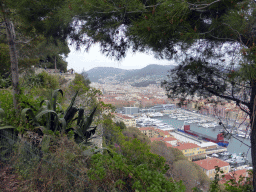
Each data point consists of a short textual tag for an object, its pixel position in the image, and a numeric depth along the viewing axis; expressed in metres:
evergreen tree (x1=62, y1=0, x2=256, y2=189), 1.42
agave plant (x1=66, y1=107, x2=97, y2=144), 2.52
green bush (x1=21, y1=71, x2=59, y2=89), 8.00
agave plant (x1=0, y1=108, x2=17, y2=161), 2.13
